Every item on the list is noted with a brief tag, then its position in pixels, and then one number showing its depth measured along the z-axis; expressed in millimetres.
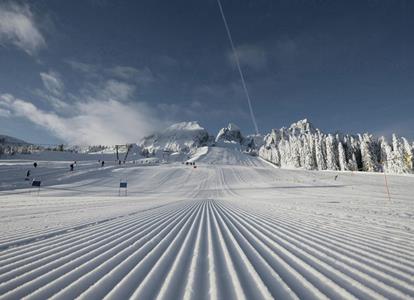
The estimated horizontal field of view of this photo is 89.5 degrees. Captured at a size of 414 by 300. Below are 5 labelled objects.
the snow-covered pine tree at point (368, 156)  62938
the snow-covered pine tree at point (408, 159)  54669
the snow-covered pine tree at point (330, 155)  71812
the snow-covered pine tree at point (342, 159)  67875
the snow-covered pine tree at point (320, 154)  75500
